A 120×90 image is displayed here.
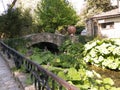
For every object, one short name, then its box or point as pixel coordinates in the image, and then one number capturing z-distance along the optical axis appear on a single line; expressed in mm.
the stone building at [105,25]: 9001
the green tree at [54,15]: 10806
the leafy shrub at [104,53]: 6400
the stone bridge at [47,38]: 8766
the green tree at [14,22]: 8505
